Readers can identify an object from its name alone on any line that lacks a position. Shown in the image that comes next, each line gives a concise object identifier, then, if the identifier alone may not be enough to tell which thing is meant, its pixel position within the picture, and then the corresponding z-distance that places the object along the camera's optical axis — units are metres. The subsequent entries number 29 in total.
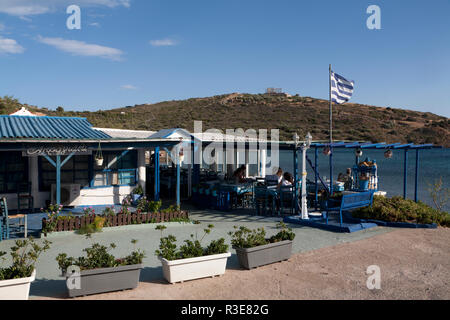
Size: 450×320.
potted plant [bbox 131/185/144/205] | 12.90
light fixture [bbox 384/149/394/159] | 11.85
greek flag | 11.52
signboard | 9.87
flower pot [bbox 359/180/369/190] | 11.96
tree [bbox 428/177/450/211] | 12.40
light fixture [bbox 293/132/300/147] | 10.55
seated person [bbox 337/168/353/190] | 13.42
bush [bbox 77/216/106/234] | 9.05
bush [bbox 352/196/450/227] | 10.25
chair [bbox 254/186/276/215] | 11.65
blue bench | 9.45
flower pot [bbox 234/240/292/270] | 6.39
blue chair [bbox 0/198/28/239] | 8.55
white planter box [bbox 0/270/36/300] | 4.73
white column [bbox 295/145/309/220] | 10.23
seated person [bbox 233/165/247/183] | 13.16
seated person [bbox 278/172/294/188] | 11.71
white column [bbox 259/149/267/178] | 17.12
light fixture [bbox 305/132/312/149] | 10.30
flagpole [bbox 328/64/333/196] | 11.63
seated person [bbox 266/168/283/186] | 12.29
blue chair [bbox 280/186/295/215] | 11.66
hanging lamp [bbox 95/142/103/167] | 10.66
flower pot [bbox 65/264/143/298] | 5.11
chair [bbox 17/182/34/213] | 11.22
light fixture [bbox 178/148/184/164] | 12.41
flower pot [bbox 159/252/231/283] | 5.68
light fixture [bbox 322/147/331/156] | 10.98
